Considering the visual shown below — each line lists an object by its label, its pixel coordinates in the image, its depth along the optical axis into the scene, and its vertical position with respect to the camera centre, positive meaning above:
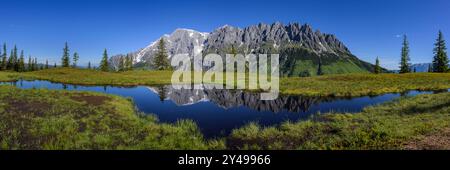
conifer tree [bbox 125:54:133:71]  133.62 +9.10
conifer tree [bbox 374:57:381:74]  115.12 +7.68
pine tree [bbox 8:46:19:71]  135.75 +10.17
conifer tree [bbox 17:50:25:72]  137.54 +9.15
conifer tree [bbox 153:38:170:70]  112.03 +9.79
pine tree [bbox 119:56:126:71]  139.02 +9.45
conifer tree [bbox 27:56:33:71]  151.52 +8.82
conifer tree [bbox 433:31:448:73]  93.44 +9.48
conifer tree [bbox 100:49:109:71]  125.73 +9.73
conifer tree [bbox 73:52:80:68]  138.50 +13.20
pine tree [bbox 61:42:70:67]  130.12 +11.67
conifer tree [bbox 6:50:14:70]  135.44 +9.20
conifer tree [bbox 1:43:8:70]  131.62 +10.53
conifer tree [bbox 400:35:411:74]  104.31 +9.00
